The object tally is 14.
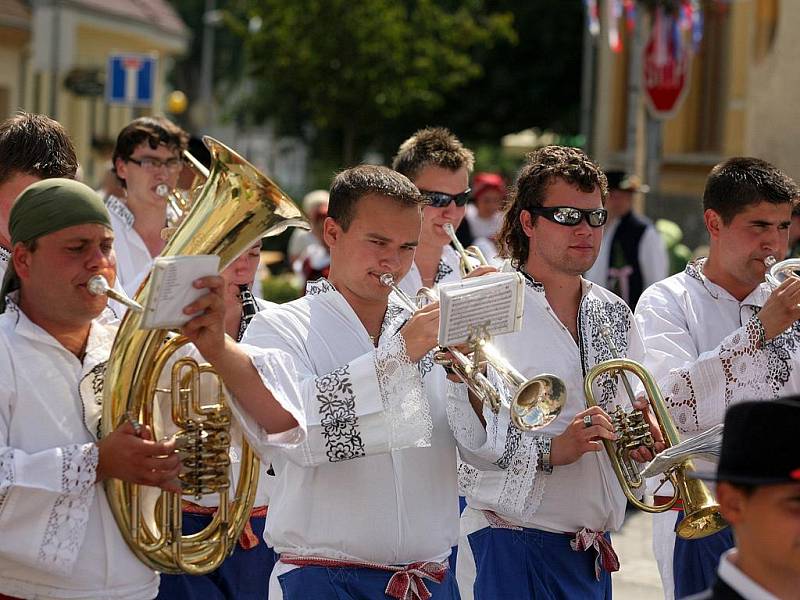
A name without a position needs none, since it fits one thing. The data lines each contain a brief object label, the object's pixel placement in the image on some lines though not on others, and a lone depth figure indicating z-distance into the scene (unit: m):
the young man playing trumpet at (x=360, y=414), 7.67
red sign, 27.54
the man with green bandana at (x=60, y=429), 7.04
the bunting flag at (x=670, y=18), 28.82
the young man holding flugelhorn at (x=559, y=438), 9.17
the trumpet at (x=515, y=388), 7.84
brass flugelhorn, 9.14
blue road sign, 25.80
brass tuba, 7.19
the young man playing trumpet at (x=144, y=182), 13.55
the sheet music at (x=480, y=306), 7.46
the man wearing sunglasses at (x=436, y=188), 12.88
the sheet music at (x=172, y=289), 6.61
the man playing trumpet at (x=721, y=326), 9.78
